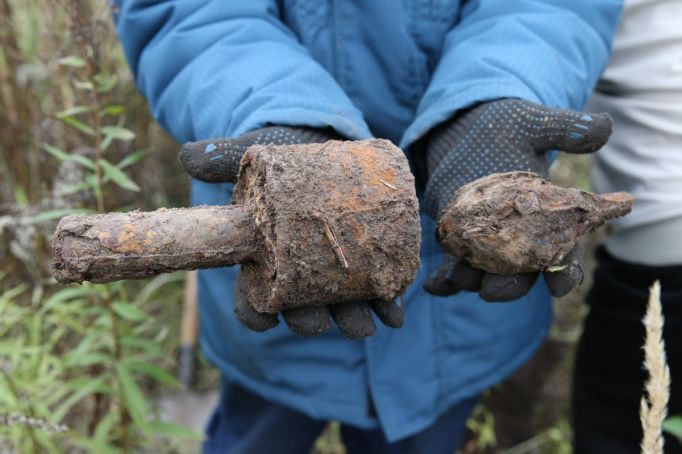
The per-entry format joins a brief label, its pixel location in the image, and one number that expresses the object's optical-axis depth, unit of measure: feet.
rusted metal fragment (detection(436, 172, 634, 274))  1.71
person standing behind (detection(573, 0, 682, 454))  2.03
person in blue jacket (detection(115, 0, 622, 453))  1.80
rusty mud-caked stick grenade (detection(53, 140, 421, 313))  1.60
